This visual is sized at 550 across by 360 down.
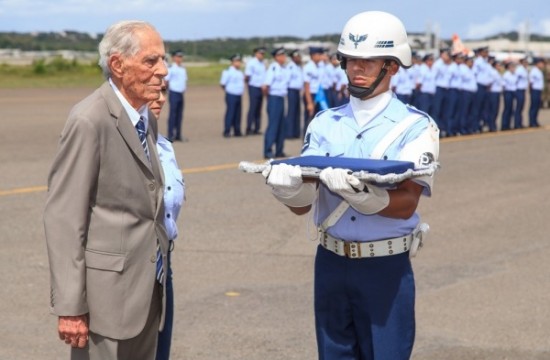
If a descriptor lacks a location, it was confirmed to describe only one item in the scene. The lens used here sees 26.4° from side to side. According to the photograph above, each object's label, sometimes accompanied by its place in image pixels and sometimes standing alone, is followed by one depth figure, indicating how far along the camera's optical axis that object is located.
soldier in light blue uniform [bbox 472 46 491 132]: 27.52
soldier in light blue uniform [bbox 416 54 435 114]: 25.89
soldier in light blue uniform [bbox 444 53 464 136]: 25.70
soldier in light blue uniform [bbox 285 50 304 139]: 23.05
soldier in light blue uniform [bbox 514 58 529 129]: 28.64
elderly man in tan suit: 4.09
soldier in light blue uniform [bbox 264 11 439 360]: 4.57
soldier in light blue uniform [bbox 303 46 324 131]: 22.89
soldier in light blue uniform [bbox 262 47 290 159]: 19.02
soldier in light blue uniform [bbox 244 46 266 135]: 24.26
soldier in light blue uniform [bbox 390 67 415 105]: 24.83
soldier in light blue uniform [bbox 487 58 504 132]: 27.75
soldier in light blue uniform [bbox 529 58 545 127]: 29.19
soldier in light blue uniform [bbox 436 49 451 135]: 25.92
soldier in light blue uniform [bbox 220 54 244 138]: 24.20
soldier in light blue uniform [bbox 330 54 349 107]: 24.67
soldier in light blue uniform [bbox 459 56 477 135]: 26.14
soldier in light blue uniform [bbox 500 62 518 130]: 28.31
